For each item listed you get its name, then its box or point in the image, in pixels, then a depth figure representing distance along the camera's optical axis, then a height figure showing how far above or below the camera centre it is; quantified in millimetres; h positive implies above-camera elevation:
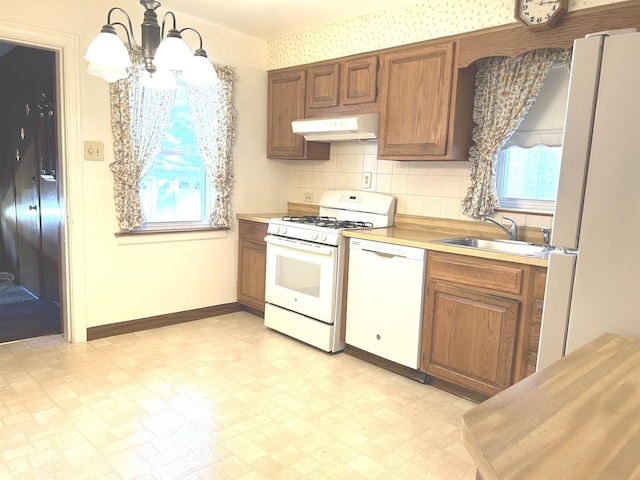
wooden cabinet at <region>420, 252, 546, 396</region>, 2367 -687
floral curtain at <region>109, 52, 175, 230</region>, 3291 +305
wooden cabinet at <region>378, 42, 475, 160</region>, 2930 +549
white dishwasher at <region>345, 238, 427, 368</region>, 2801 -699
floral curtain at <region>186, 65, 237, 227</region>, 3758 +394
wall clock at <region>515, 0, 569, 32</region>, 2428 +950
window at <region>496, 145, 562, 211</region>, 2918 +110
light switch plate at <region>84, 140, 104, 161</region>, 3211 +157
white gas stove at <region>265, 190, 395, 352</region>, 3256 -588
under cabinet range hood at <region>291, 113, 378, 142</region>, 3285 +415
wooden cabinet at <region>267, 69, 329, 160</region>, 3934 +563
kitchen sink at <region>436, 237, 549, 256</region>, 2756 -317
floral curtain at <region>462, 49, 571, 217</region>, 2785 +530
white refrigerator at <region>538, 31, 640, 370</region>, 1308 -1
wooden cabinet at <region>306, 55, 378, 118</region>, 3377 +737
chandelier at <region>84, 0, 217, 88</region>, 1854 +487
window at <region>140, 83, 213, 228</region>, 3688 -30
